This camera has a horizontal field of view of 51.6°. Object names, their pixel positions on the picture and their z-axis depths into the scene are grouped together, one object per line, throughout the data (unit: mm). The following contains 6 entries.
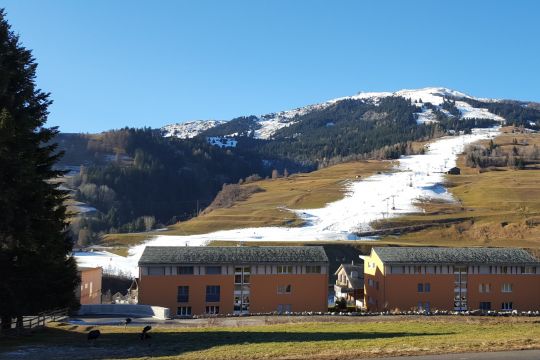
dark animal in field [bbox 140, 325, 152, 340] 23469
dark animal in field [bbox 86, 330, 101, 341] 22797
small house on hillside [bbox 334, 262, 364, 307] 68938
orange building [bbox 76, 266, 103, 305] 59188
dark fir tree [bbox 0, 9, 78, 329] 20594
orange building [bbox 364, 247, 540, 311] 57666
